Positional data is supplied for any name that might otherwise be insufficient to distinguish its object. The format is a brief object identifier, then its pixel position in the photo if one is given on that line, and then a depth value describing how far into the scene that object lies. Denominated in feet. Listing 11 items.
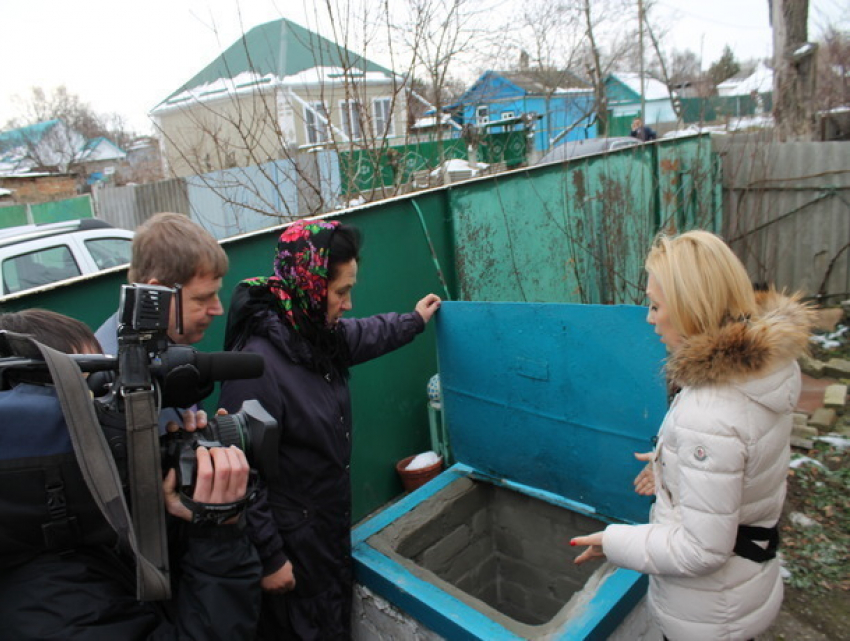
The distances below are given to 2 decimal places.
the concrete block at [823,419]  14.15
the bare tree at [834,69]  41.09
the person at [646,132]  30.22
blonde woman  4.58
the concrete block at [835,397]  14.92
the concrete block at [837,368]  16.97
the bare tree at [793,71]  23.18
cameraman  3.17
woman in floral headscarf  5.91
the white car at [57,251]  17.24
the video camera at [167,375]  3.52
